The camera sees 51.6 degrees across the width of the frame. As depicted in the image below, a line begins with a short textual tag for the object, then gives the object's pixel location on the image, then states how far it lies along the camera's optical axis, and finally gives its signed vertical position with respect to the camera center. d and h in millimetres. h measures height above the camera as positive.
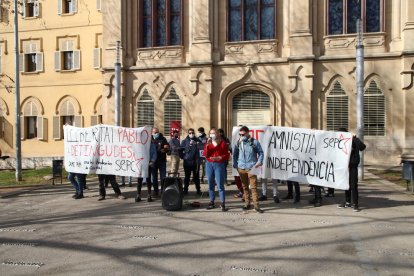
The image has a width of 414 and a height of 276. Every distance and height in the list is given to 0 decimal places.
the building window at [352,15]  22031 +6329
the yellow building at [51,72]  29859 +4728
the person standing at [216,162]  9953 -576
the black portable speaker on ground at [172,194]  10094 -1337
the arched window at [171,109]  24609 +1657
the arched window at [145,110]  25109 +1652
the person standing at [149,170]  11606 -893
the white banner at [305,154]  10484 -447
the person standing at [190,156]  12250 -526
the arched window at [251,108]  23500 +1608
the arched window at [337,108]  22266 +1497
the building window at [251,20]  23469 +6523
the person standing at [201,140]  12968 -112
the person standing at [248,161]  9828 -554
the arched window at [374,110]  21766 +1347
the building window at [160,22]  24812 +6756
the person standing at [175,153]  12570 -453
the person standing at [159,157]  12055 -550
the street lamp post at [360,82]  16375 +2137
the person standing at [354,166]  10213 -710
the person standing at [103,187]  12227 -1417
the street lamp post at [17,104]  18469 +1522
